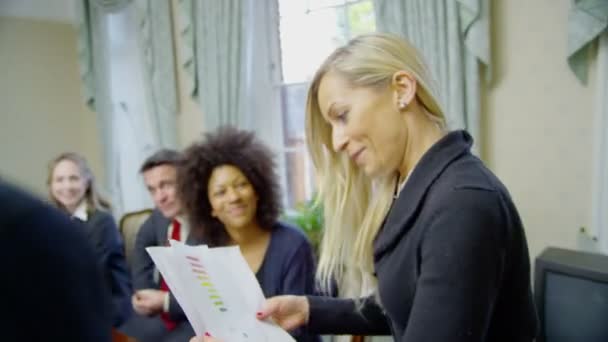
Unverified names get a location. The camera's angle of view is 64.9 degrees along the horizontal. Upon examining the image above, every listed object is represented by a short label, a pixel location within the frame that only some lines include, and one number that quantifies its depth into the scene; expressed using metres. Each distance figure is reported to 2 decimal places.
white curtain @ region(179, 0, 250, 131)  2.54
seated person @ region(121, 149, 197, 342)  1.84
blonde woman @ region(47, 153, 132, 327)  2.29
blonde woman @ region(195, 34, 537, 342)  0.62
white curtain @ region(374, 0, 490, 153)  1.77
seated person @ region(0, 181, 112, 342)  0.30
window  2.44
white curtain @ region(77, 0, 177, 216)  2.88
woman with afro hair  1.72
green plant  2.28
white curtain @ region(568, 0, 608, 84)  1.53
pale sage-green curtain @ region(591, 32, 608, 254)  1.61
